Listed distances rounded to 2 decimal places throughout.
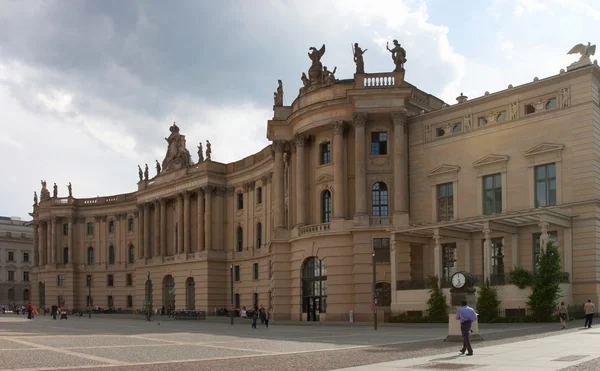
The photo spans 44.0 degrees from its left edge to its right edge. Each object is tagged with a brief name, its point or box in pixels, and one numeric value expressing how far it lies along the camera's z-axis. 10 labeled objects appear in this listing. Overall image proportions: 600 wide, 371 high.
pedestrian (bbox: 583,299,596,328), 34.50
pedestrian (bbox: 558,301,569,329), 35.47
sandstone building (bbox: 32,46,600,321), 46.50
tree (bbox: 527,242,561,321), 42.59
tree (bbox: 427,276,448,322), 48.00
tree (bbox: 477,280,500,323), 45.09
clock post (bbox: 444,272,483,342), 31.09
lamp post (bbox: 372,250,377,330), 42.97
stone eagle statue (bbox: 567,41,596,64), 47.41
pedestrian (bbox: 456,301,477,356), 23.34
